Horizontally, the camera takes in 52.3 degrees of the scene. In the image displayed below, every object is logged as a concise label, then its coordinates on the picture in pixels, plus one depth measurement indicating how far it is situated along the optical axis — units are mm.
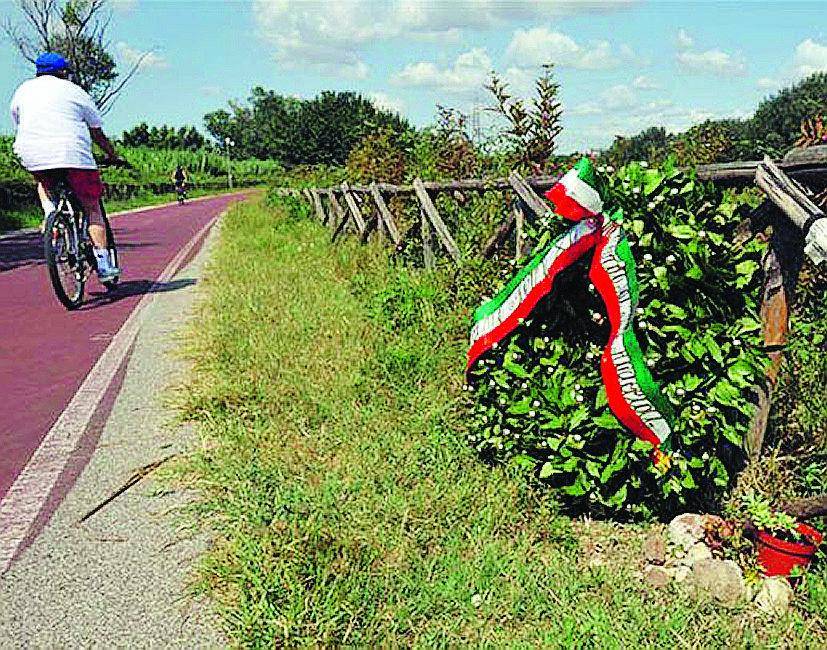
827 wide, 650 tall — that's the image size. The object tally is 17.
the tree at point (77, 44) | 55312
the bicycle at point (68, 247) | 7406
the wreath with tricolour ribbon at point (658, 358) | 3531
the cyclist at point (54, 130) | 7332
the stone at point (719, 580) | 3062
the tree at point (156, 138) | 95719
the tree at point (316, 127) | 76438
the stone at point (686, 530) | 3307
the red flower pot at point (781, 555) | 3148
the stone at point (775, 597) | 2994
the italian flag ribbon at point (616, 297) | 3404
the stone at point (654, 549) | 3336
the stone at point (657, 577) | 3148
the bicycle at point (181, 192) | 41969
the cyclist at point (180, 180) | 42031
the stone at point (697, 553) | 3172
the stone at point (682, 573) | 3145
